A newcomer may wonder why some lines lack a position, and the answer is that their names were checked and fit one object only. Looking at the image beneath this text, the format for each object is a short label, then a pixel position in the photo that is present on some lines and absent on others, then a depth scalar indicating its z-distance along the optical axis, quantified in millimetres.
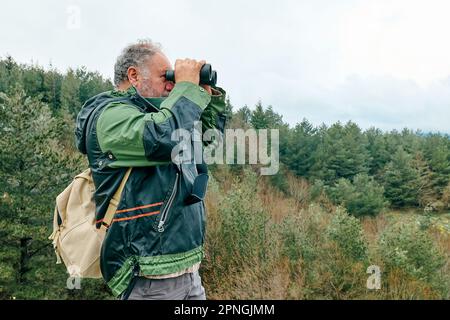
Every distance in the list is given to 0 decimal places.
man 1891
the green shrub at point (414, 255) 12367
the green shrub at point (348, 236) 12781
